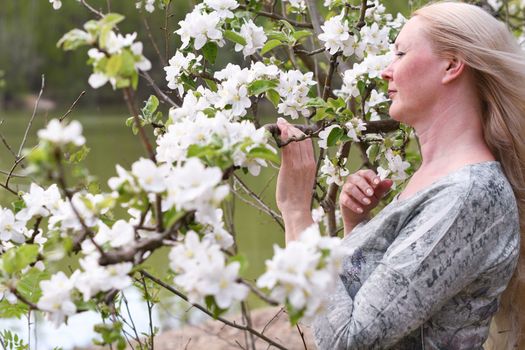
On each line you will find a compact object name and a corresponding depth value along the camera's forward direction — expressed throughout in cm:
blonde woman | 284
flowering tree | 250
